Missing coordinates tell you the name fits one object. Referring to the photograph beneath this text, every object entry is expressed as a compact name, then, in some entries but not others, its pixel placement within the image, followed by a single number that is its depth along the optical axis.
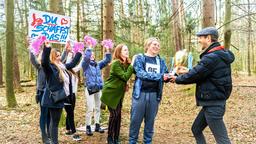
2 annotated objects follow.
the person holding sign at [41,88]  5.80
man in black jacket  4.52
